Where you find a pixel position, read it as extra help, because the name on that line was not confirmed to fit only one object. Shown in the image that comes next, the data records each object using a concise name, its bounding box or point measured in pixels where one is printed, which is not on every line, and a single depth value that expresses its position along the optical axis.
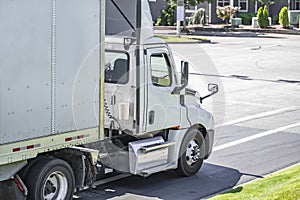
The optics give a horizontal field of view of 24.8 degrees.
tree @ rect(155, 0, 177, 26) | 60.72
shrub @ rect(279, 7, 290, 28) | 56.88
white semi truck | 8.62
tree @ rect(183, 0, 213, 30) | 53.84
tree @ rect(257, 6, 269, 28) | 56.98
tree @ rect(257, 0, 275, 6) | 61.12
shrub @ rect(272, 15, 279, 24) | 64.12
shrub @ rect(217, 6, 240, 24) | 60.06
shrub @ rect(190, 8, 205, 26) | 62.44
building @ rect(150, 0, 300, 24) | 64.50
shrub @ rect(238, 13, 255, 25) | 63.50
